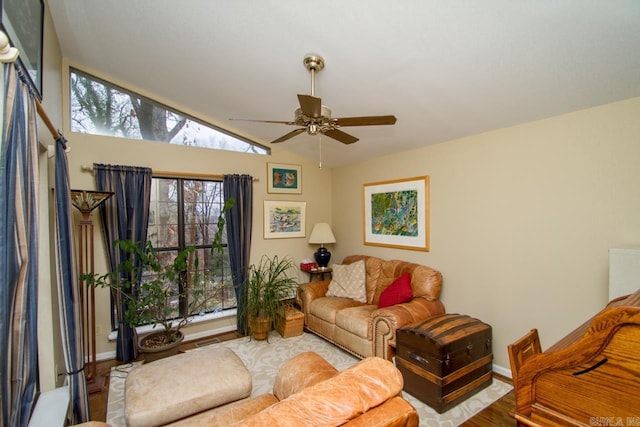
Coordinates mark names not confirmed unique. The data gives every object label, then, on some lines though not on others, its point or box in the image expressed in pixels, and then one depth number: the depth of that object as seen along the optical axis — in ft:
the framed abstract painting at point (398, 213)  11.57
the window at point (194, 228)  12.15
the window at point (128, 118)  10.73
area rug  7.45
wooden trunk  7.56
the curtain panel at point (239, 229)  13.00
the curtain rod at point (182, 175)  11.72
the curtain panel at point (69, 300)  6.43
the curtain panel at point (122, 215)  10.60
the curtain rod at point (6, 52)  3.31
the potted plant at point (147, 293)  9.46
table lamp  14.70
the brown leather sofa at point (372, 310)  9.46
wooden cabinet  2.23
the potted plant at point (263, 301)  11.98
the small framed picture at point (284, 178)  14.37
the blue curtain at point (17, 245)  3.39
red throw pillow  10.49
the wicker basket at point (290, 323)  12.33
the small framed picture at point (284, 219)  14.32
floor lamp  9.20
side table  14.48
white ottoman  5.61
